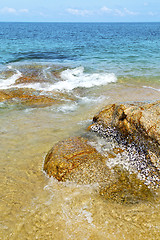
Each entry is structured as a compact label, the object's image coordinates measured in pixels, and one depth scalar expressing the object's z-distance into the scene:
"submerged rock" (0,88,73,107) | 10.95
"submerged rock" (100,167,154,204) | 4.81
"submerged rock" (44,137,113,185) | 5.34
